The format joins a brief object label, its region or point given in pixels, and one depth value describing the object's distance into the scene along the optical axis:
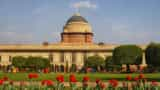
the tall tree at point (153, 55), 55.31
